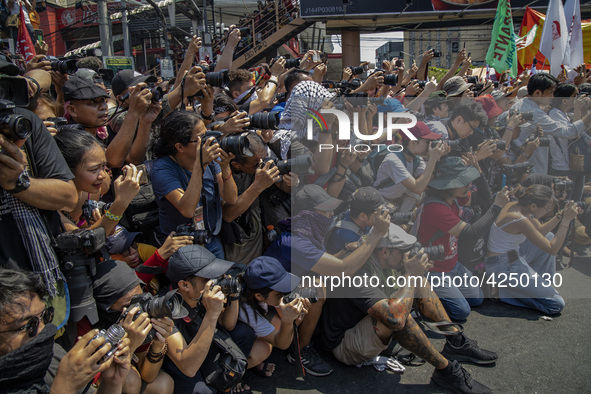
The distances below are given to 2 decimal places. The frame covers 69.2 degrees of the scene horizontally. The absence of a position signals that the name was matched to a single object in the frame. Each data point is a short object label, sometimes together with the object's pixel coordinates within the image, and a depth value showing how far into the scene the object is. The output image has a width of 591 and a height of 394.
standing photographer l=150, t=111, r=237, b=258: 2.53
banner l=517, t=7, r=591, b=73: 8.54
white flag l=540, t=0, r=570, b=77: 6.42
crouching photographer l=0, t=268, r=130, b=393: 1.42
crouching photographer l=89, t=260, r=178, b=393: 1.79
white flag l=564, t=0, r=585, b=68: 6.66
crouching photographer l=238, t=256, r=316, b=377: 2.60
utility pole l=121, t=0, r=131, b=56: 11.47
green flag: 7.13
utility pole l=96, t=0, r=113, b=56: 9.40
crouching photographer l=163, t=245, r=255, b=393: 2.28
